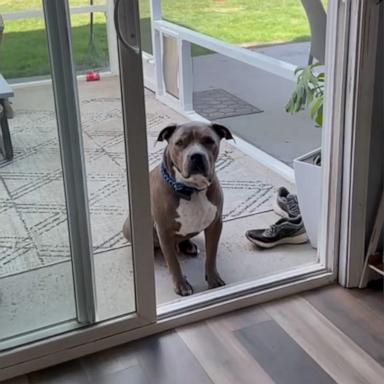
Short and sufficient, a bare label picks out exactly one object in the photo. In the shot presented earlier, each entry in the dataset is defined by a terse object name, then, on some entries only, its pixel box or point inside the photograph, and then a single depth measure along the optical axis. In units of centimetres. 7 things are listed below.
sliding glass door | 187
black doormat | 446
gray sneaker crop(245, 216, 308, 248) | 284
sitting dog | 237
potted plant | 268
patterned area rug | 190
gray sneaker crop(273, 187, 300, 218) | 303
